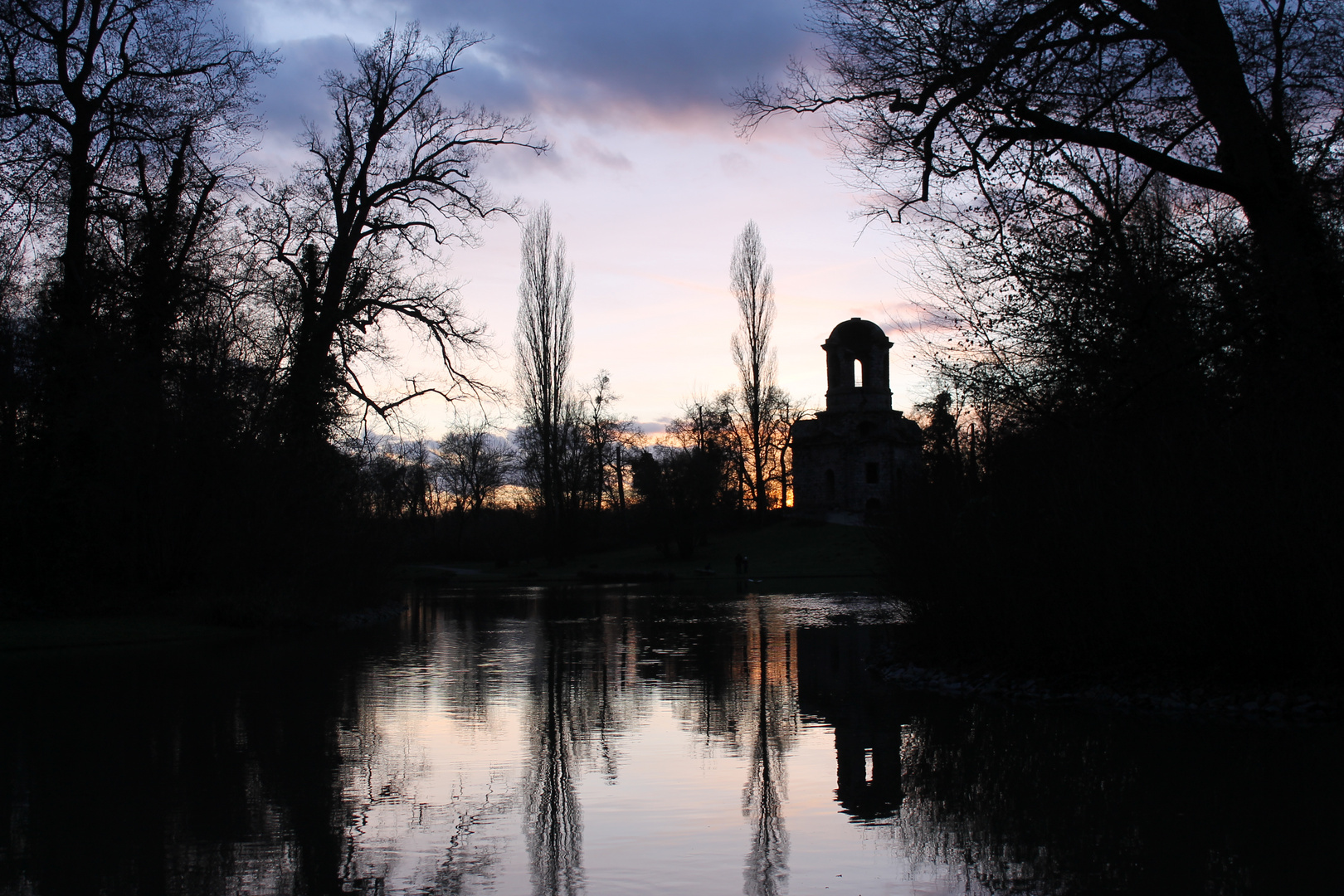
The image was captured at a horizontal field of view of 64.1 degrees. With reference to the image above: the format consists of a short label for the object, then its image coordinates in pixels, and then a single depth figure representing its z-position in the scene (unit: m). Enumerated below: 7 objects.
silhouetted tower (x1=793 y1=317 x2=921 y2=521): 64.50
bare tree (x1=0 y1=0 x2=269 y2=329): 21.27
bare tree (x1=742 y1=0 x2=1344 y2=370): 11.53
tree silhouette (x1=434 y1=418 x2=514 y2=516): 86.56
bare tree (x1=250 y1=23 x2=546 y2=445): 24.97
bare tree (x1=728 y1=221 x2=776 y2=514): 63.91
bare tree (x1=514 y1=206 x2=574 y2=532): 53.16
